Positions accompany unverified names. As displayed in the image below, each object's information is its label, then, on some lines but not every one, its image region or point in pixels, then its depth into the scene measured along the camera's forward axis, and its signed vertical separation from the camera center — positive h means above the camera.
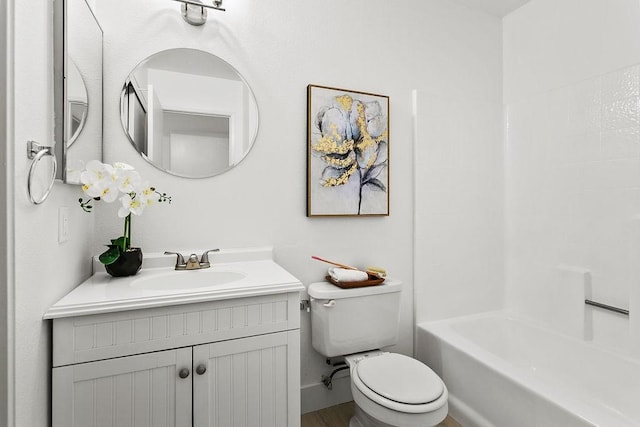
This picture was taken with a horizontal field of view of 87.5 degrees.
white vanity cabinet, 1.03 -0.50
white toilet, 1.29 -0.69
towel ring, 0.85 +0.15
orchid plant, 1.20 +0.09
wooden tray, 1.71 -0.35
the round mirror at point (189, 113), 1.52 +0.49
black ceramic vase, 1.34 -0.20
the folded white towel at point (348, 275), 1.71 -0.31
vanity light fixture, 1.56 +0.96
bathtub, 1.34 -0.78
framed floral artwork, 1.81 +0.35
